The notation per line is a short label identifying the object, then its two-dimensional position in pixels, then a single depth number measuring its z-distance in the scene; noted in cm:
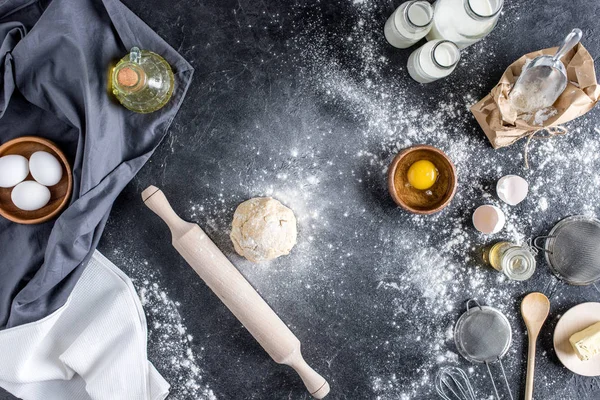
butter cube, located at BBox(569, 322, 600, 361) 143
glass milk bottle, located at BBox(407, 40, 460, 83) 139
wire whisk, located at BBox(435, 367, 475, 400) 152
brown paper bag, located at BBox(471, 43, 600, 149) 134
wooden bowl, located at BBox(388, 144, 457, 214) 142
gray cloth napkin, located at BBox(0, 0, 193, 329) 134
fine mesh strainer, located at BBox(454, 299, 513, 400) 150
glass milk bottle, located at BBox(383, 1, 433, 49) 138
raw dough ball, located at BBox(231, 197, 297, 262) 137
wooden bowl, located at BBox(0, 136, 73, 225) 135
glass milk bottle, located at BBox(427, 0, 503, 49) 133
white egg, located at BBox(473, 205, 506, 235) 147
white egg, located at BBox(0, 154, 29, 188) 130
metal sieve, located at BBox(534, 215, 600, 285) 151
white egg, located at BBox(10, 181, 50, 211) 131
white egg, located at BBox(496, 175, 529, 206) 150
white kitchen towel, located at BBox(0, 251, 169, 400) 145
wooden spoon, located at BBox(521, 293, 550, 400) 150
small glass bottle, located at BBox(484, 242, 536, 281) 147
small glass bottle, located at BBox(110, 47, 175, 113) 128
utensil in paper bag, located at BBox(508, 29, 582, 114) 133
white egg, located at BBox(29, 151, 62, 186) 131
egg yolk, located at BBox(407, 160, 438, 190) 142
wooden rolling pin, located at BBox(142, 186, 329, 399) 136
